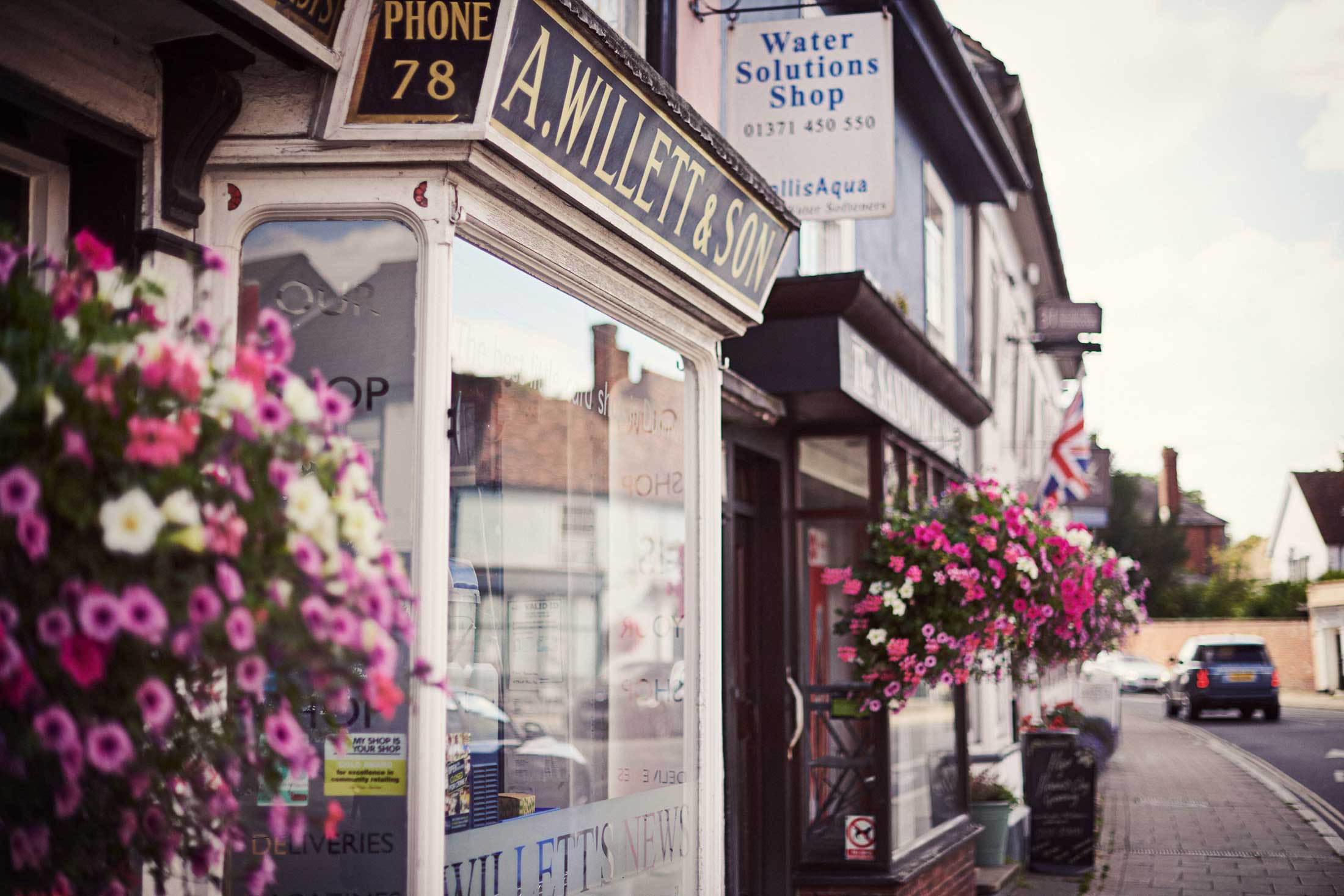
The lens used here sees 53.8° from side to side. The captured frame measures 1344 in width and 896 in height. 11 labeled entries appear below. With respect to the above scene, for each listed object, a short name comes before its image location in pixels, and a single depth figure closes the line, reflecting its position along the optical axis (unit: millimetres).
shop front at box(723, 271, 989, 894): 7285
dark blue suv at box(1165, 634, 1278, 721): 29062
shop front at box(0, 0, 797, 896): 3338
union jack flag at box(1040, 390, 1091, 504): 17688
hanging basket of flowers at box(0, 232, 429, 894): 1820
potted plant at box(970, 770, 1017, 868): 10336
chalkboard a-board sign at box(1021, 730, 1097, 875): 10859
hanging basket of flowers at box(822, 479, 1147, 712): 7395
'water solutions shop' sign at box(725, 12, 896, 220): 6930
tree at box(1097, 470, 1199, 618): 54500
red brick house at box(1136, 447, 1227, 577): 83188
